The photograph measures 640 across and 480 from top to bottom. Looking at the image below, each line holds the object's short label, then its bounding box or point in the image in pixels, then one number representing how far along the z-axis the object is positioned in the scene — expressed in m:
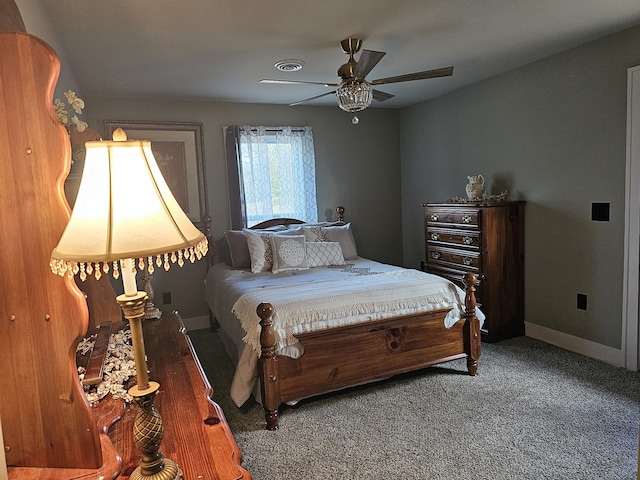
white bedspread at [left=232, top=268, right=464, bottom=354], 2.59
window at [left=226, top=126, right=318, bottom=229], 4.52
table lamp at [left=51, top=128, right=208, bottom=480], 0.81
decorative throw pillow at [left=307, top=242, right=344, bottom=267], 4.01
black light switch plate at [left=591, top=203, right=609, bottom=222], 3.13
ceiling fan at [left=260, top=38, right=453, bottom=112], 2.69
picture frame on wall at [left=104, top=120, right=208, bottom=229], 4.23
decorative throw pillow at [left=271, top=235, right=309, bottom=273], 3.82
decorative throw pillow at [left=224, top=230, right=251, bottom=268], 4.03
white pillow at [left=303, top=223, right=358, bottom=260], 4.29
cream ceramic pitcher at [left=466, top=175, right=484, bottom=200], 3.95
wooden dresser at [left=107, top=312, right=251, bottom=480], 1.04
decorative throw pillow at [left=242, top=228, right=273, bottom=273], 3.85
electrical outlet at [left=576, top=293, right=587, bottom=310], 3.35
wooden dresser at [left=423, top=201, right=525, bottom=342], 3.67
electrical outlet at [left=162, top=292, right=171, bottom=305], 4.41
